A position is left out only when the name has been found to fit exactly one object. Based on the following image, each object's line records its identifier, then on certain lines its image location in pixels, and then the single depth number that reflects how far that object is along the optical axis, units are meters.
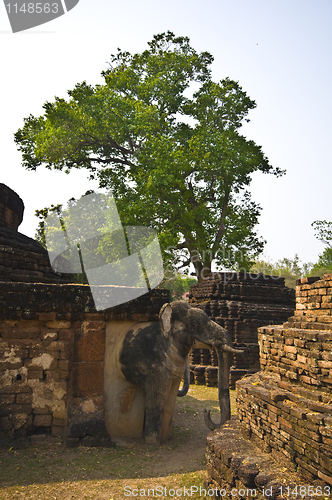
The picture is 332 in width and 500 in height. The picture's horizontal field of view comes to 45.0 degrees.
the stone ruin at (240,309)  10.70
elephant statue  5.11
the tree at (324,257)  26.45
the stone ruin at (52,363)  4.96
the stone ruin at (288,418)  2.89
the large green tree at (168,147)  15.85
